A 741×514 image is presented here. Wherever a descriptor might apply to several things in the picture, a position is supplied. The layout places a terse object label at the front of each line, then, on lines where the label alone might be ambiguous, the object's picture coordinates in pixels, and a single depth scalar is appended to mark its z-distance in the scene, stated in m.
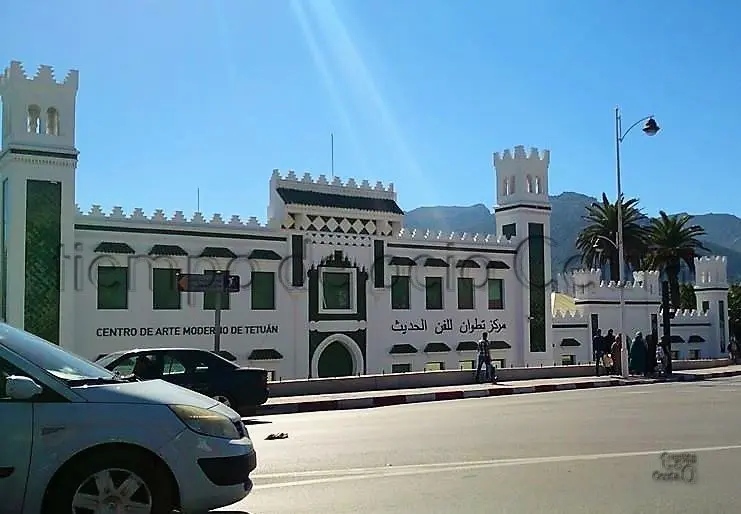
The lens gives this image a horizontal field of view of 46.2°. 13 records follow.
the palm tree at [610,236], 59.84
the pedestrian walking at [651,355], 31.02
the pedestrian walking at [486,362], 27.60
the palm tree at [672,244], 59.56
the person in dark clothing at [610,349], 31.73
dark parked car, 16.14
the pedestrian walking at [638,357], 30.83
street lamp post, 29.62
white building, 29.69
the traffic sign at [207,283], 23.97
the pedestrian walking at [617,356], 31.45
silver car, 5.82
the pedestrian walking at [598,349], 31.50
